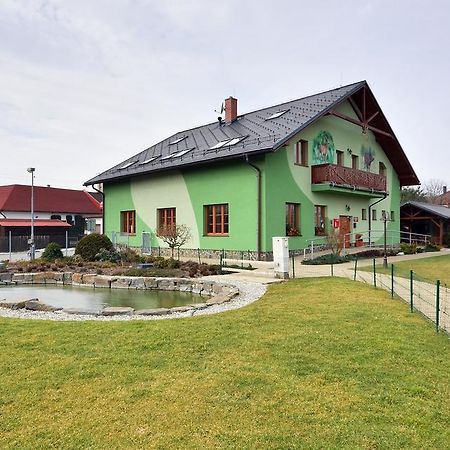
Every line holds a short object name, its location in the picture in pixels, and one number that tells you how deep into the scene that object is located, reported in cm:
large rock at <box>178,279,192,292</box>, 1121
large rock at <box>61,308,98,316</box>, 732
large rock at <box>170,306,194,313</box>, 756
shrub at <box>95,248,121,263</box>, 1617
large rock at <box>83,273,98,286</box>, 1230
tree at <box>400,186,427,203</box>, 4456
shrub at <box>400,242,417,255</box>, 2184
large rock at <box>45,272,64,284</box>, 1299
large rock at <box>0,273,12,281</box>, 1275
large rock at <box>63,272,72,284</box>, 1287
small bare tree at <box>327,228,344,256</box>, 1694
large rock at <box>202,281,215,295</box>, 1066
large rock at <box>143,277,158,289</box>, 1158
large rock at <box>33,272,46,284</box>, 1295
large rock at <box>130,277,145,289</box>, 1166
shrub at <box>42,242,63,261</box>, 1664
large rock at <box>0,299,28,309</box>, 798
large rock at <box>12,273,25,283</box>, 1278
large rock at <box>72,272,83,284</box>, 1257
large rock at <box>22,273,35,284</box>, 1283
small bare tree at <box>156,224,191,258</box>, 1734
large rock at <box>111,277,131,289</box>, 1182
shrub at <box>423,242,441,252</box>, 2345
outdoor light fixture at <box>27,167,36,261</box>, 1981
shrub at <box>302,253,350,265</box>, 1552
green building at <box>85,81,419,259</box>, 1664
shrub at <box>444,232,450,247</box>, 2767
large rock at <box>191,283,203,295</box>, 1097
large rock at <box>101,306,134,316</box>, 736
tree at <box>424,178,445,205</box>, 7097
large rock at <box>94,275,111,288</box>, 1200
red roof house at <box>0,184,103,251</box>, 3325
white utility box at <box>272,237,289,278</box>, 1178
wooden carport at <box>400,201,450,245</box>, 2762
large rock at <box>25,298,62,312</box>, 779
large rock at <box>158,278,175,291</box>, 1145
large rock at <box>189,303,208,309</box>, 783
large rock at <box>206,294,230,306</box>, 823
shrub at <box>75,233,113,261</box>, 1666
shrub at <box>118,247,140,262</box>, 1602
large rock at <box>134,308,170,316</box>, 734
